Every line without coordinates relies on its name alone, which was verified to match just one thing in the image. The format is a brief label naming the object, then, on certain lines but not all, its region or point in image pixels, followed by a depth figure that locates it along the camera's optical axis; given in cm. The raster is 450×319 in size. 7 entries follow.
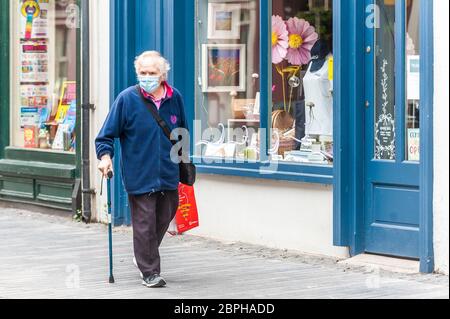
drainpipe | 1190
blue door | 888
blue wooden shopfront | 840
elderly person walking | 805
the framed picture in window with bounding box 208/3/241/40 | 1081
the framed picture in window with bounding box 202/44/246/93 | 1080
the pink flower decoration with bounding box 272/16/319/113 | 1005
